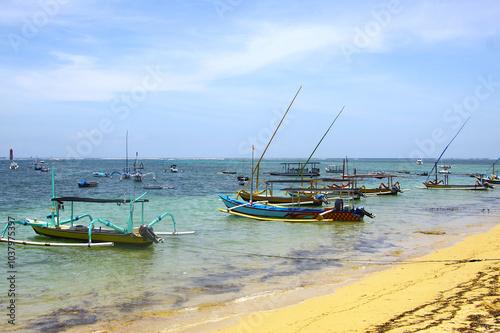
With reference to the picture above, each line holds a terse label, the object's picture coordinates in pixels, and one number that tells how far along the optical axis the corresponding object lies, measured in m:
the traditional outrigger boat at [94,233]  17.41
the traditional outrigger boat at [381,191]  46.69
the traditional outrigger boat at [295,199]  35.31
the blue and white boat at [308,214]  26.38
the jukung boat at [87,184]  56.66
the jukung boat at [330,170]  98.97
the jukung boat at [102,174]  82.29
